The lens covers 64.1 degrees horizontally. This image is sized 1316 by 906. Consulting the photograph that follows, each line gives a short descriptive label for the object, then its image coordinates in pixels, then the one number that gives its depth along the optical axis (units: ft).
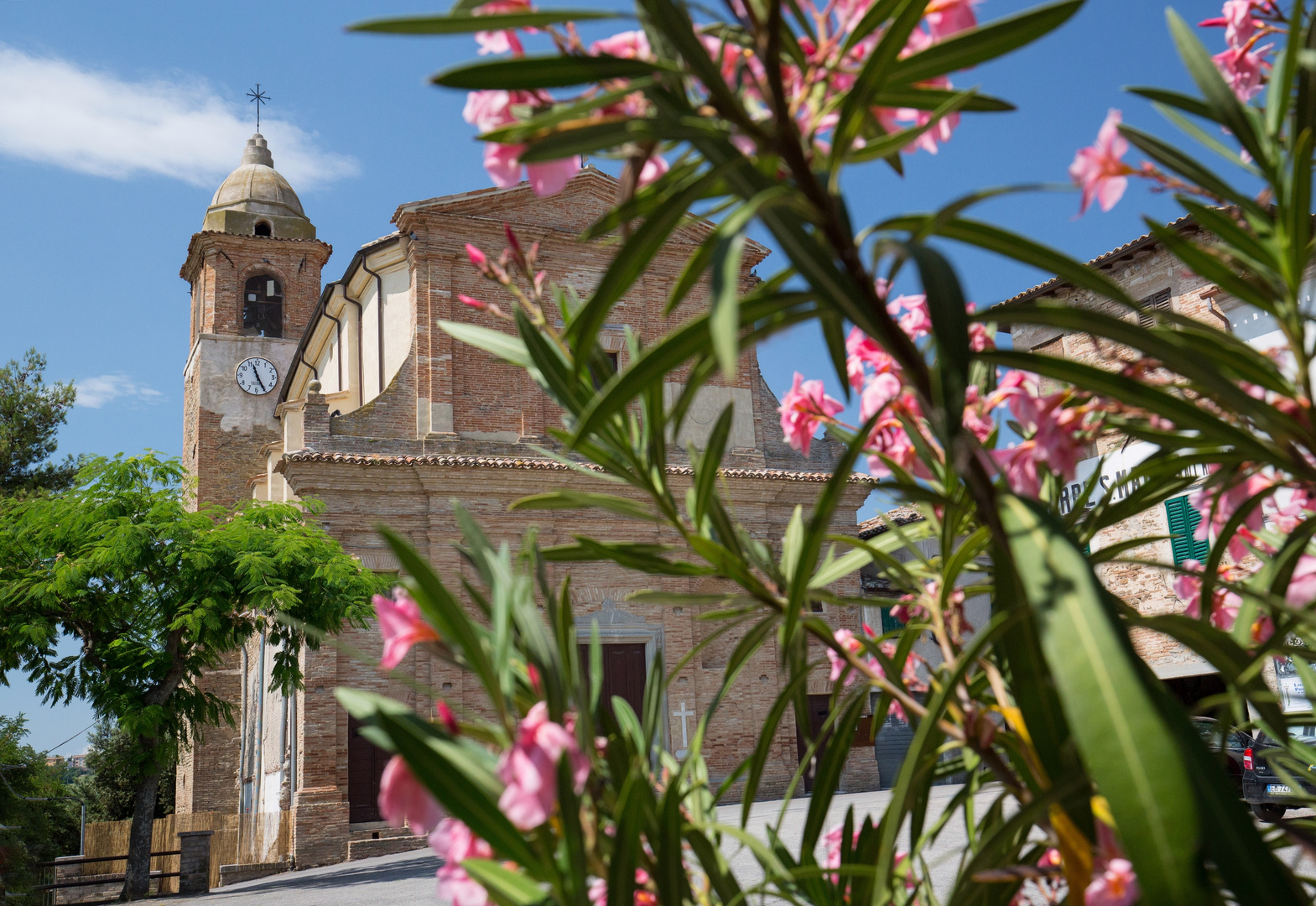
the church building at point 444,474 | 51.08
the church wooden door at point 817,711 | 59.11
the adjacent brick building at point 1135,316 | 47.26
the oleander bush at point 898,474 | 2.51
